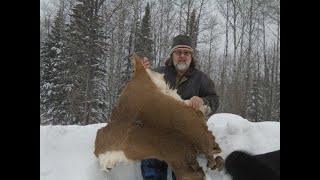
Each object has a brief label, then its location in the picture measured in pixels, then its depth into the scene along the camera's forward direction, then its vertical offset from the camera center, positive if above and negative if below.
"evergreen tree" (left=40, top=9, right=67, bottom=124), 9.48 +0.45
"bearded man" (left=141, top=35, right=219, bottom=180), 1.99 +0.09
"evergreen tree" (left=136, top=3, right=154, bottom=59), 11.23 +2.36
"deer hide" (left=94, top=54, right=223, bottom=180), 1.87 -0.31
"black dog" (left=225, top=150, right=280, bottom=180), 1.99 -0.60
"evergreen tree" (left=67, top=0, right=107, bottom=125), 9.81 +1.17
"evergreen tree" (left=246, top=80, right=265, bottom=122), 11.87 -0.62
